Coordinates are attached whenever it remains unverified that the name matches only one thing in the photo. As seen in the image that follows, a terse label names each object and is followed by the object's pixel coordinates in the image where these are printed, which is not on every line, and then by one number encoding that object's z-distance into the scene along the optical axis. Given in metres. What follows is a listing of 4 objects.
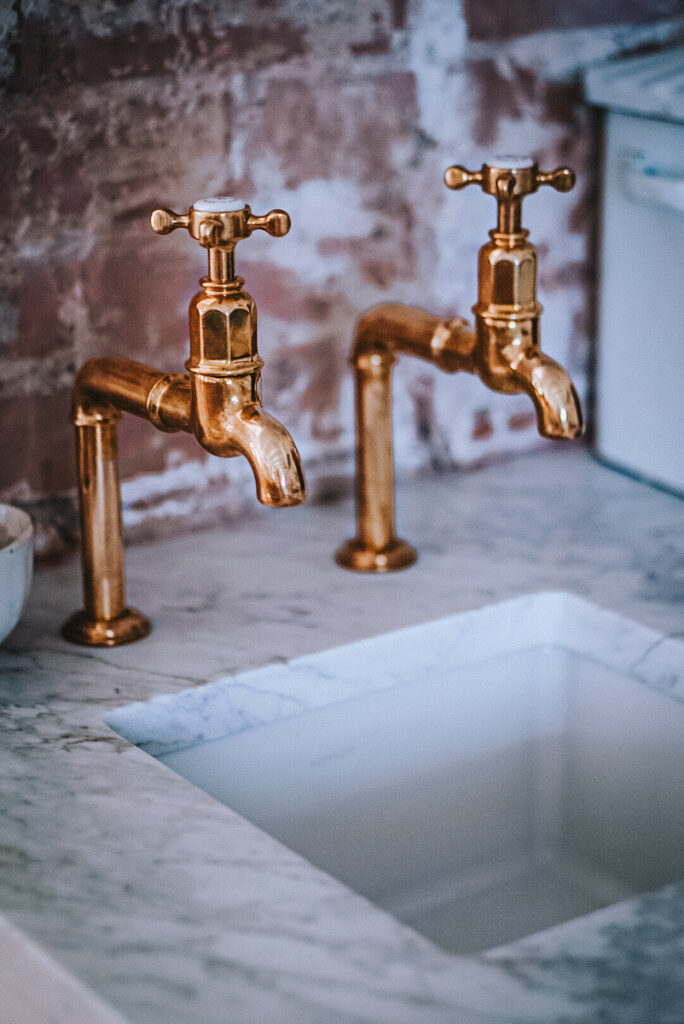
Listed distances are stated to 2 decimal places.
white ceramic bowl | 1.22
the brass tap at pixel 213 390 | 1.17
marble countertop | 1.02
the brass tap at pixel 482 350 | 1.25
